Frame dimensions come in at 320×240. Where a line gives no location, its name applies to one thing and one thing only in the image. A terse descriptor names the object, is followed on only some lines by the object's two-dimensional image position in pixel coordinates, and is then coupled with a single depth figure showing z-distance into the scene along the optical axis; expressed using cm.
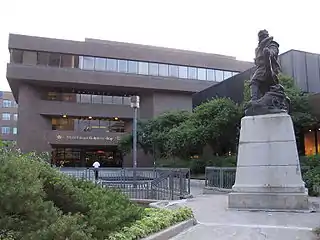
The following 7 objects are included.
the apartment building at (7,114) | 10338
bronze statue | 1217
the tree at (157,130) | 4209
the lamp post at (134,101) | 2285
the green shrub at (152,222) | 587
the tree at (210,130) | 3056
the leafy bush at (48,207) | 443
